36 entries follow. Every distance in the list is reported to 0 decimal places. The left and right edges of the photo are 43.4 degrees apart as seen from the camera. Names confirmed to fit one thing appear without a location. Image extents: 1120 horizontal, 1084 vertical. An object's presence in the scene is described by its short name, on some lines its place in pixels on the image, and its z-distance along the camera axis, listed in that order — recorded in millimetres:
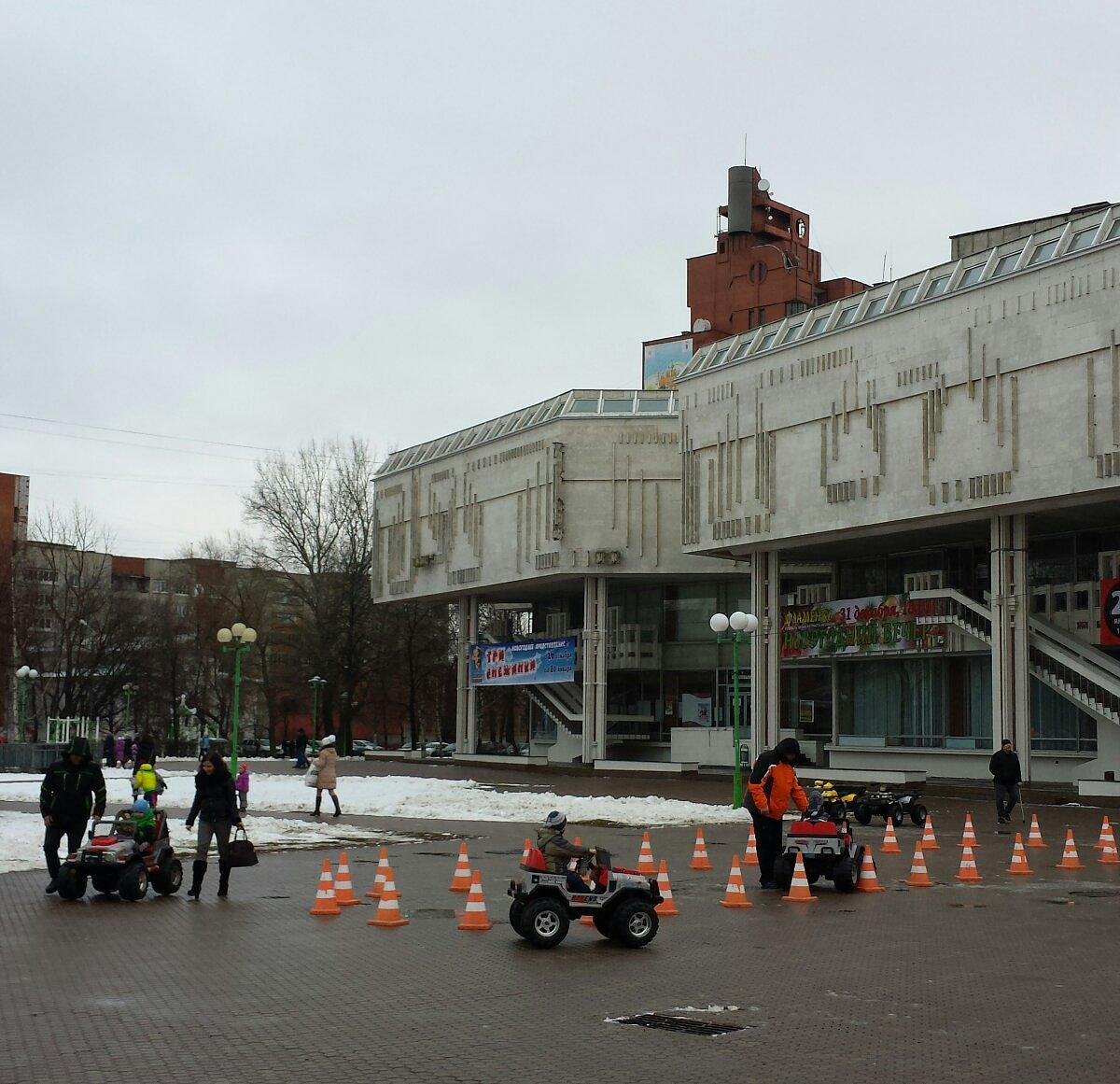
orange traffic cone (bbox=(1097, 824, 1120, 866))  20906
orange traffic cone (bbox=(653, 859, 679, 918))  14570
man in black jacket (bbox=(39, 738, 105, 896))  16312
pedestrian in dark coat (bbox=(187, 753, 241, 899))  15945
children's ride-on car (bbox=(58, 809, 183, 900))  15281
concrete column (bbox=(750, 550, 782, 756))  51031
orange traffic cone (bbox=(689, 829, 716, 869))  19219
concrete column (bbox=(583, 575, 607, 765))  60281
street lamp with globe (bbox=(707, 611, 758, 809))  31766
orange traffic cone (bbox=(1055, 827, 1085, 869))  19875
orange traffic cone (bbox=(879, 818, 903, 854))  22047
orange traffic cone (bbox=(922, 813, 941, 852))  21870
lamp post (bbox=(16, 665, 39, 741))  59256
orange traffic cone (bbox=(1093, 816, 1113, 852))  21109
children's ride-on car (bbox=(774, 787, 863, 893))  16594
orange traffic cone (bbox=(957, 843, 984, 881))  18203
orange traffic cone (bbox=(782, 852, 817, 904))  15812
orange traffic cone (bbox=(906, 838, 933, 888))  17406
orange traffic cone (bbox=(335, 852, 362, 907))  15133
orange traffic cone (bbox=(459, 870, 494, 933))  13422
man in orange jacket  16625
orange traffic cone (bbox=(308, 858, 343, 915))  14367
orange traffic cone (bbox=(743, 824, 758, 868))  19609
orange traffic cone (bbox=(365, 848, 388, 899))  14617
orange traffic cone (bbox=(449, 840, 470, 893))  15883
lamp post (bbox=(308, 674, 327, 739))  74812
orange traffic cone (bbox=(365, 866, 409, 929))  13539
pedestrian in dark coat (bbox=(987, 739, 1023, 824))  28234
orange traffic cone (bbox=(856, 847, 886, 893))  16938
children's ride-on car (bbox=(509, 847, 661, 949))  12422
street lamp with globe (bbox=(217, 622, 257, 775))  39531
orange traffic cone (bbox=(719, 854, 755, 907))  15141
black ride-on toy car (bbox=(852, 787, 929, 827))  27406
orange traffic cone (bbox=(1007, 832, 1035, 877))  18906
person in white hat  28656
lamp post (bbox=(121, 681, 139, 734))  81125
